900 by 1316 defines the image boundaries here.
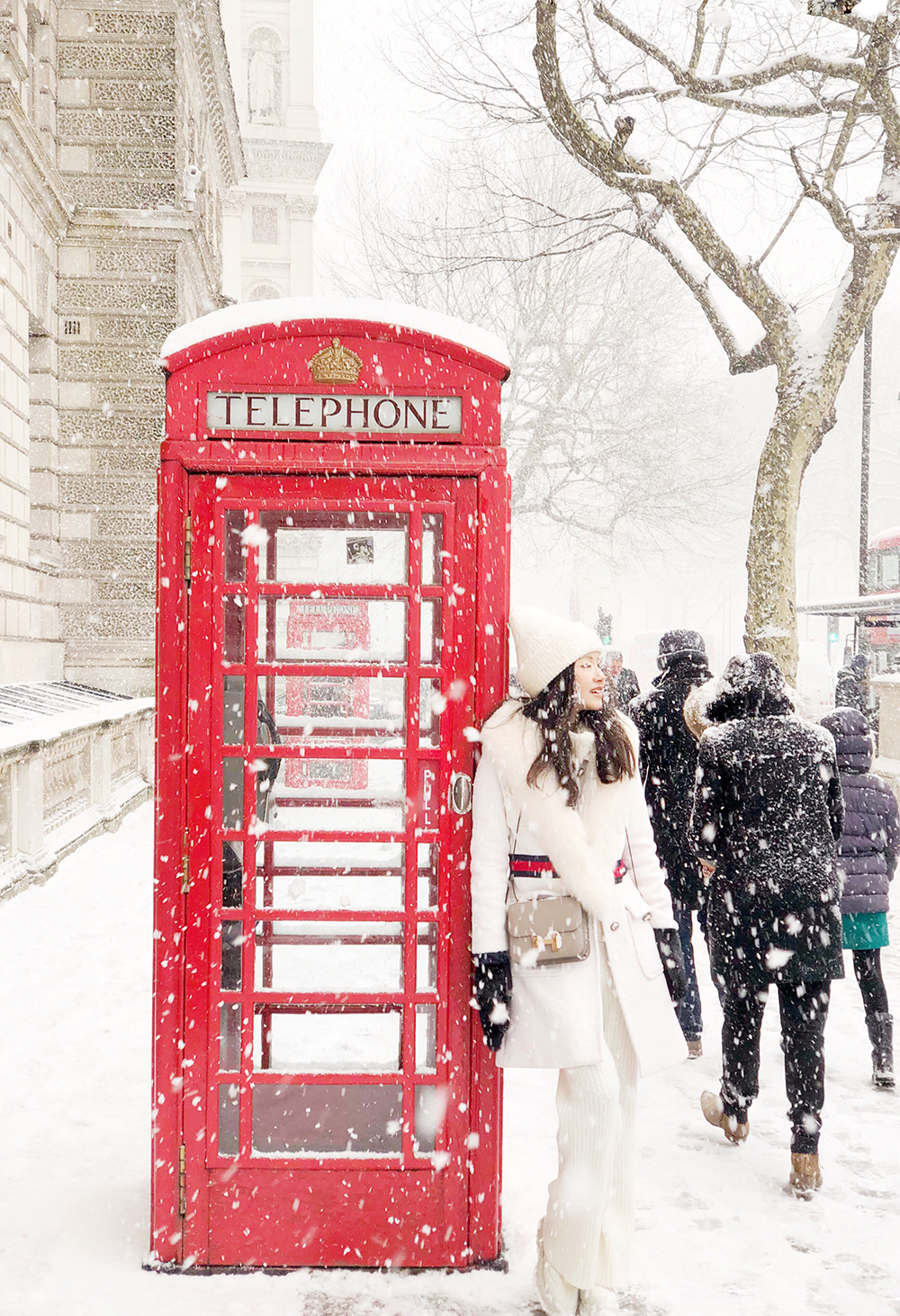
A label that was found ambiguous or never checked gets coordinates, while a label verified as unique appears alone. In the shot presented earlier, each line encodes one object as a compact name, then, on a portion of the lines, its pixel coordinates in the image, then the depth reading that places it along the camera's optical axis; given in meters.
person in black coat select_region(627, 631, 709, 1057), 5.73
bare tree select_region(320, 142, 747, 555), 26.14
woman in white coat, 3.22
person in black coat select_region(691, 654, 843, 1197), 4.27
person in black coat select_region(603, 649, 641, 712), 10.84
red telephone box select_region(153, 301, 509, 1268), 3.42
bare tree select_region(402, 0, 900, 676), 10.37
